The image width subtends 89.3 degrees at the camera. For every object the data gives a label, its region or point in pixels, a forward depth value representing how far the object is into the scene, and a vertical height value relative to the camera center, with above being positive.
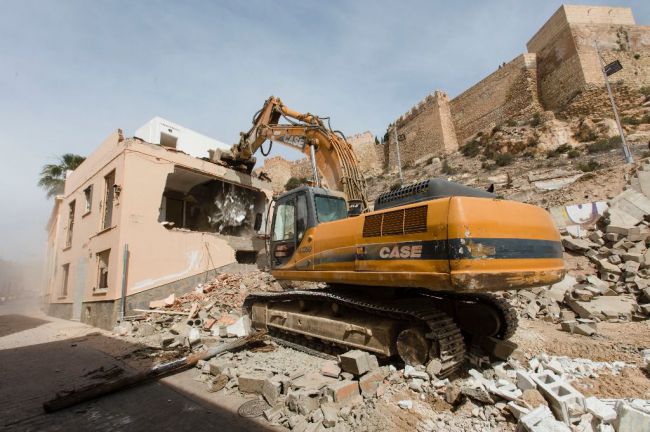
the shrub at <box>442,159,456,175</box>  24.83 +7.35
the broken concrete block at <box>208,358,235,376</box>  4.82 -1.29
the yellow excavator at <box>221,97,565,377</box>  3.49 +0.00
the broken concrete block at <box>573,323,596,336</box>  5.27 -1.19
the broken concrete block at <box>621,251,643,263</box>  7.73 -0.12
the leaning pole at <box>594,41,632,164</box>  19.42 +10.81
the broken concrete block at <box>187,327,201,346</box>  6.60 -1.11
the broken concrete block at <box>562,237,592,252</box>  8.75 +0.29
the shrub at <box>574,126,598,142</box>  21.92 +8.08
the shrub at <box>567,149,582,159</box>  19.42 +5.99
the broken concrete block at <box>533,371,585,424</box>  2.87 -1.26
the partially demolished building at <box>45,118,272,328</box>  9.89 +2.28
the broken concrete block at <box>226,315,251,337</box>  7.03 -1.05
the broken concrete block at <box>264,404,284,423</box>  3.51 -1.46
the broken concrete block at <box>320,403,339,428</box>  3.26 -1.43
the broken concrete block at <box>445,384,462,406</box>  3.30 -1.30
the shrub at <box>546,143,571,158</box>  21.04 +6.72
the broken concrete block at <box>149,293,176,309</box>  9.73 -0.55
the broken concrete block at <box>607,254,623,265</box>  7.96 -0.15
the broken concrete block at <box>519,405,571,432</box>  2.49 -1.26
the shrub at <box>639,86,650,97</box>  23.25 +11.32
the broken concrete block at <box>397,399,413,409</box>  3.41 -1.40
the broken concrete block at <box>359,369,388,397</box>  3.79 -1.31
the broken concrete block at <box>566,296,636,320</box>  6.17 -1.01
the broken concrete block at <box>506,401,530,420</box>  2.92 -1.33
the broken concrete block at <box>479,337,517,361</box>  4.25 -1.14
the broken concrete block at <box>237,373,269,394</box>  4.18 -1.34
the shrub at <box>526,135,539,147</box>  23.36 +8.27
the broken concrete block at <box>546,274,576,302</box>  7.19 -0.72
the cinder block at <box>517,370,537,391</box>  3.29 -1.22
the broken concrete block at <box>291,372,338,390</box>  3.89 -1.30
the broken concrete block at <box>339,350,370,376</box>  3.95 -1.10
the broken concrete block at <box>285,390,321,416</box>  3.51 -1.35
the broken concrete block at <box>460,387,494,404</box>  3.25 -1.30
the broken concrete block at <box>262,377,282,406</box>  3.88 -1.35
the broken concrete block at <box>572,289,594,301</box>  6.72 -0.81
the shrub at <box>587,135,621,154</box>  19.12 +6.33
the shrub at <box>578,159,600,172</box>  15.73 +4.23
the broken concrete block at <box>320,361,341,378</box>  4.13 -1.22
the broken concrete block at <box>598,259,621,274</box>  7.61 -0.32
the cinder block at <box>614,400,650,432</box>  2.41 -1.23
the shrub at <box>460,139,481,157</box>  27.88 +9.84
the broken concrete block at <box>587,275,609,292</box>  7.15 -0.63
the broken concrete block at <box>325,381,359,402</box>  3.60 -1.30
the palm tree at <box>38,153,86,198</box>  22.97 +7.97
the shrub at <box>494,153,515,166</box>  22.41 +6.89
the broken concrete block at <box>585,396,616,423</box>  2.67 -1.30
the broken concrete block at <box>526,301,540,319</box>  6.58 -1.02
